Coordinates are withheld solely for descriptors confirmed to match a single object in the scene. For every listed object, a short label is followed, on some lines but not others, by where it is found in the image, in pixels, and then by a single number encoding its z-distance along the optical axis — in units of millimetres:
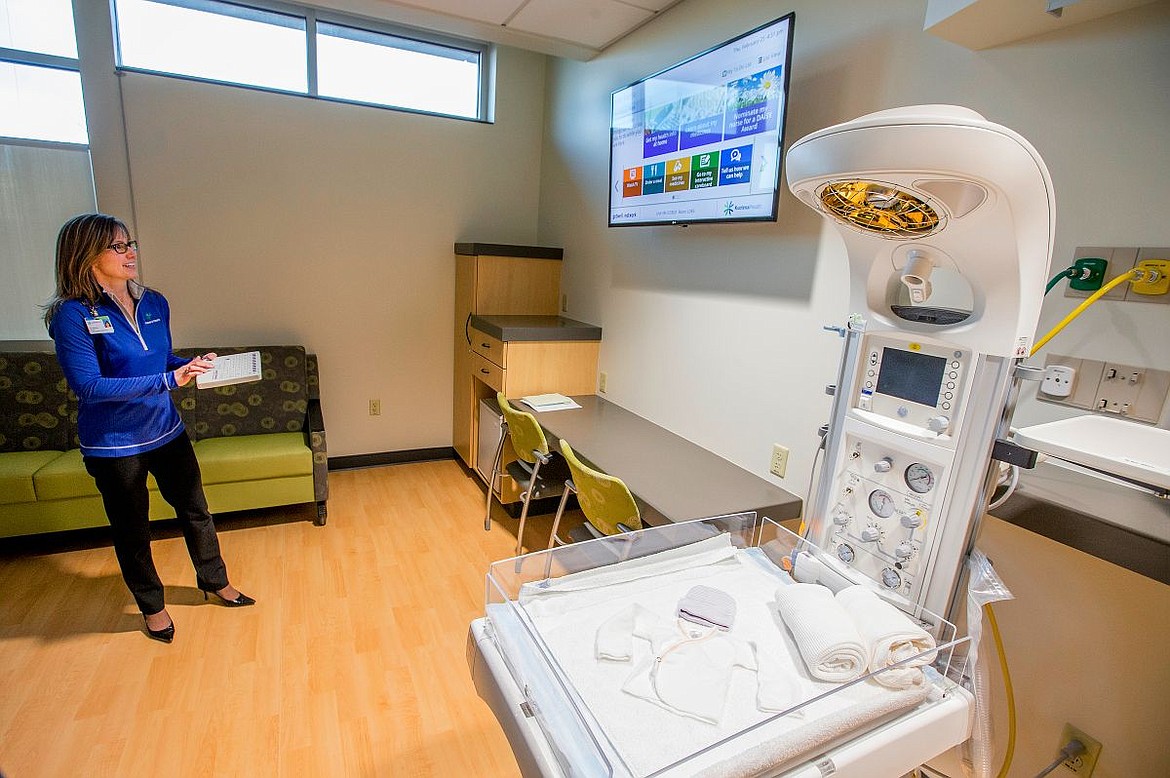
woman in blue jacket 1734
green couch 2490
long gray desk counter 1788
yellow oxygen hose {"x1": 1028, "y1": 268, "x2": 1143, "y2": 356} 1104
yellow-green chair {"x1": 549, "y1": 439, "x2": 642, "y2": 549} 1803
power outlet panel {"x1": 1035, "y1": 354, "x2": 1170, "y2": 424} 1100
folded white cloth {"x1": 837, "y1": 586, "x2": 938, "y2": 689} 888
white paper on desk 2824
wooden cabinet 2957
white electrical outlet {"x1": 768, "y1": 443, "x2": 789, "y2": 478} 1951
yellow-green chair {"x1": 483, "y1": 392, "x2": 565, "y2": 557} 2418
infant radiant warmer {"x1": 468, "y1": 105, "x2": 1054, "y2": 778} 790
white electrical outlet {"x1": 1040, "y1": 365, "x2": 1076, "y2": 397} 1205
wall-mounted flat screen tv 1810
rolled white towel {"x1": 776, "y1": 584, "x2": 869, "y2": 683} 879
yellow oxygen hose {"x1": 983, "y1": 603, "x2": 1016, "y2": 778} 1240
